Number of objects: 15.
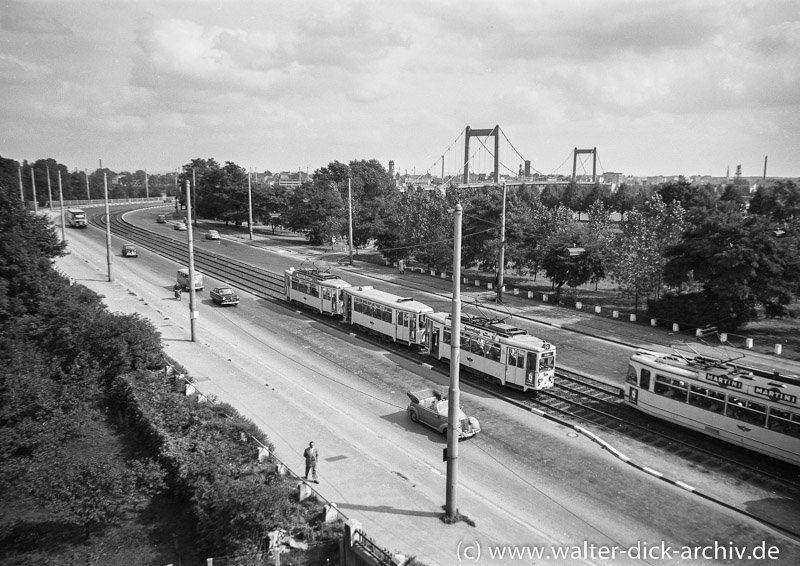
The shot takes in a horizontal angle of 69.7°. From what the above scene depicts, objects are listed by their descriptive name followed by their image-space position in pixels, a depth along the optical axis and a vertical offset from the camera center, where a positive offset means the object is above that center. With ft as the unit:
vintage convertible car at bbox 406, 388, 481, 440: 67.67 -26.00
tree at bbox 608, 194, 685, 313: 133.59 -11.74
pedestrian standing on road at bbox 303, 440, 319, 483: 56.95 -25.79
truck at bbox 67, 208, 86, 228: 281.95 -11.90
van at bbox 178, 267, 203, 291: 150.41 -22.21
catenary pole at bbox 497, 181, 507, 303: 132.67 -15.36
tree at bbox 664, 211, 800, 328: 108.99 -12.25
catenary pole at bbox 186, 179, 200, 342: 103.65 -19.41
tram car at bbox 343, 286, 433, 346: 103.04 -22.05
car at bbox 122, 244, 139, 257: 207.00 -20.29
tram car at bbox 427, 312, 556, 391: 80.02 -22.53
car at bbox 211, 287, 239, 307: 137.28 -24.05
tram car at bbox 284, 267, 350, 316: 126.11 -21.34
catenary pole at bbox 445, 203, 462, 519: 49.90 -18.86
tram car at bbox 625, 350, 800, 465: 59.93 -22.55
